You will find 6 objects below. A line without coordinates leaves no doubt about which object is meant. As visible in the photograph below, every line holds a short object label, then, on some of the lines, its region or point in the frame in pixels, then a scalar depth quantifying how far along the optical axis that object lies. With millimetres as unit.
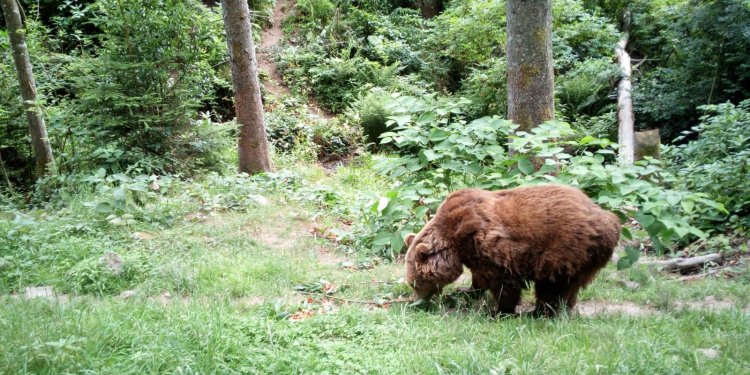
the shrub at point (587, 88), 14023
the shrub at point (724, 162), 7293
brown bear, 4477
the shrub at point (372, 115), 15039
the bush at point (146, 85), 9930
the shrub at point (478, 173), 5171
